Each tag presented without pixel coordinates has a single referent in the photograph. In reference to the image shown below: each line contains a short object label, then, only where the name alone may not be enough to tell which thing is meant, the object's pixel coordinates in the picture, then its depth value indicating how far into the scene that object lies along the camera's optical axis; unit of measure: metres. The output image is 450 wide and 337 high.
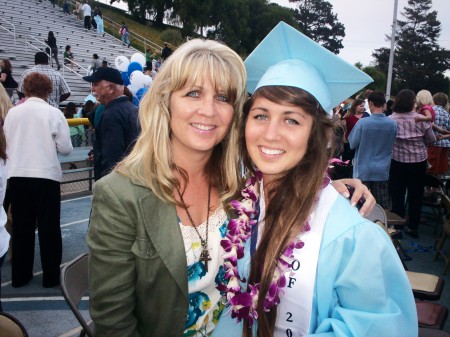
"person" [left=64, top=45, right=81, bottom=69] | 20.83
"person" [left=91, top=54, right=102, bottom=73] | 16.91
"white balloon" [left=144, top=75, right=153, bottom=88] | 7.23
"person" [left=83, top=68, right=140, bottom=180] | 3.96
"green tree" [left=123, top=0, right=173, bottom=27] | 42.03
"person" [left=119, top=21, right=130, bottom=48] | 30.19
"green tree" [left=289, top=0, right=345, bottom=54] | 84.75
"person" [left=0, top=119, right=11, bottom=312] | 2.61
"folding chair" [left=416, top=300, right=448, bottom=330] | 2.45
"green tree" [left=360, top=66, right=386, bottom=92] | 40.38
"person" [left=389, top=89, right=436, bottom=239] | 5.50
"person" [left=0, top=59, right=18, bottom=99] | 9.06
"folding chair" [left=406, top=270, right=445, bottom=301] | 2.63
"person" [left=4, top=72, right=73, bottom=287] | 3.74
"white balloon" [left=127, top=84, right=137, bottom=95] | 7.18
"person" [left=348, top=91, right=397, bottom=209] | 5.26
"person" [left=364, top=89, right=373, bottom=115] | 7.65
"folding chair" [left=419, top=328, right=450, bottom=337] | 2.24
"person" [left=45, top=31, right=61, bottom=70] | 19.36
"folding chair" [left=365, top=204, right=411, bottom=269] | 3.32
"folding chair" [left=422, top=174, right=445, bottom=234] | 6.04
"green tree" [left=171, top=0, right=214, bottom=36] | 41.72
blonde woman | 1.54
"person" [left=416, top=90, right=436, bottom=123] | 6.21
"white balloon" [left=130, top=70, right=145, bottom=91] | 7.17
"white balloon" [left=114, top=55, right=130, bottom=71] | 8.33
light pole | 15.89
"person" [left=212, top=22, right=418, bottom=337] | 1.29
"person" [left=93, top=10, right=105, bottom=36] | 29.61
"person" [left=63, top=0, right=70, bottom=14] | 31.16
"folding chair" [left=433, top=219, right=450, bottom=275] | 4.54
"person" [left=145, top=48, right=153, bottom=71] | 9.80
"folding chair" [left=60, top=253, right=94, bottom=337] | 1.97
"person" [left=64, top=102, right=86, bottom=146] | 7.22
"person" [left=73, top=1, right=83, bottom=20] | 31.64
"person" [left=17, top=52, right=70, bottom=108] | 5.94
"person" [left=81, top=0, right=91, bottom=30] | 29.27
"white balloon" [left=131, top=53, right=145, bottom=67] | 8.31
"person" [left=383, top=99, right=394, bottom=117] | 9.45
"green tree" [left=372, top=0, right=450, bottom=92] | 50.81
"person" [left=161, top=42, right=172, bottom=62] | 14.00
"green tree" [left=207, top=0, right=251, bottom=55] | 45.78
